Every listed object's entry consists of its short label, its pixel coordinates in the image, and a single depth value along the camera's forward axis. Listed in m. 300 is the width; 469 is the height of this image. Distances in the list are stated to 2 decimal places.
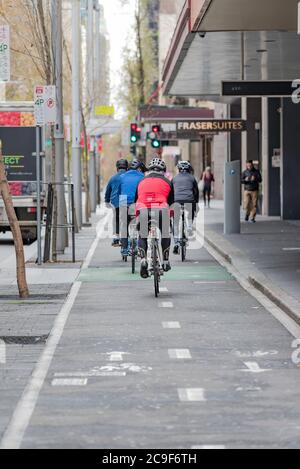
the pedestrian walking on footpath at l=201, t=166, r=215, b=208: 57.23
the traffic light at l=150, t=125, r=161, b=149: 53.16
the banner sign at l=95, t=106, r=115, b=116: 53.28
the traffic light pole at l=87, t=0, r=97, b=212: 55.25
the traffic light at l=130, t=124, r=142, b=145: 56.06
